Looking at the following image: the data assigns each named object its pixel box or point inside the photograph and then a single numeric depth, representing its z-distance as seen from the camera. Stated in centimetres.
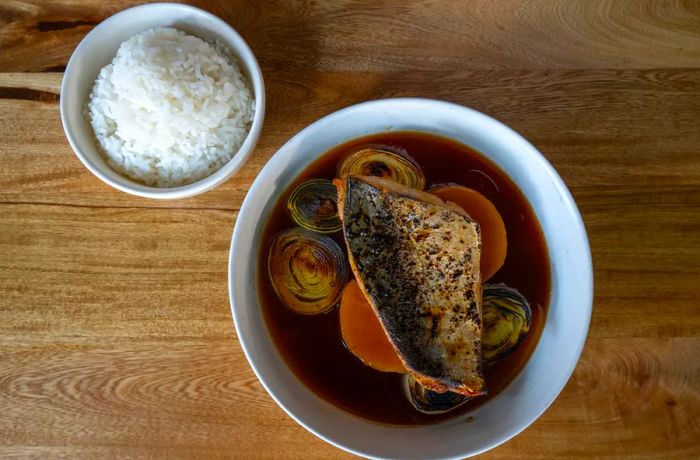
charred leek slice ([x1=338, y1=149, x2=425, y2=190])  32
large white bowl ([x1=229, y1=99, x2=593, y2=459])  29
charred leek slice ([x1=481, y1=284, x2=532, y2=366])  31
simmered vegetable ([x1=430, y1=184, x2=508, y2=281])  32
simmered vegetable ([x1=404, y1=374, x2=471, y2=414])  31
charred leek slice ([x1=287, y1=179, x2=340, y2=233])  32
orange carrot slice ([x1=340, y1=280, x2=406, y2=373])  31
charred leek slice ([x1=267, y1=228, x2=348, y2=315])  32
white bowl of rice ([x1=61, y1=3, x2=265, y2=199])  32
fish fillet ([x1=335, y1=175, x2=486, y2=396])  29
